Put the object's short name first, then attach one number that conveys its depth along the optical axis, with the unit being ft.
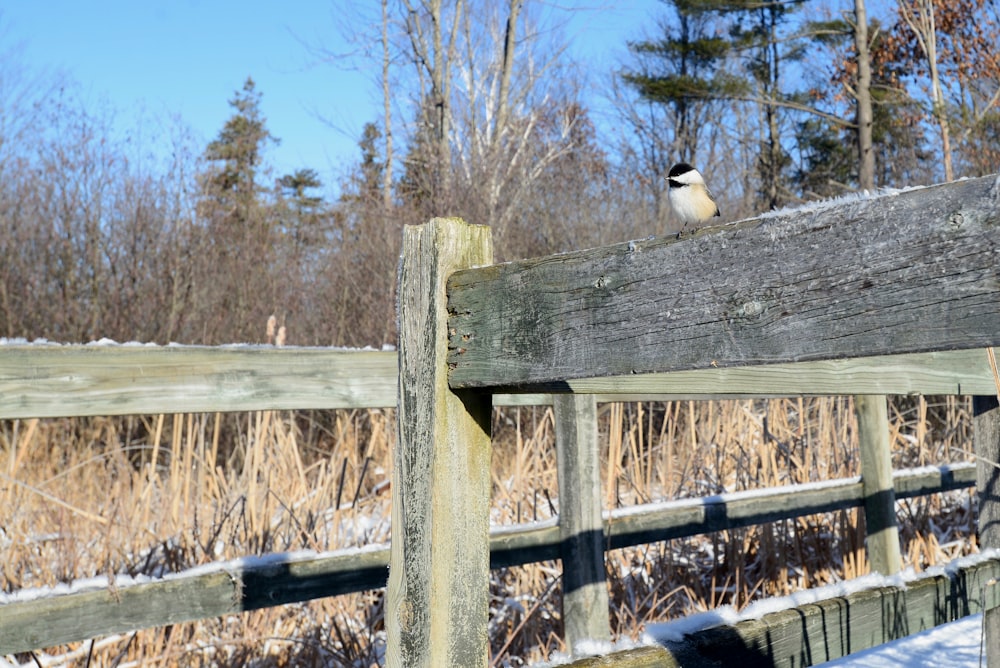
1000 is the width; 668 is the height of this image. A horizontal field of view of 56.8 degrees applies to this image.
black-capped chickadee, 9.43
